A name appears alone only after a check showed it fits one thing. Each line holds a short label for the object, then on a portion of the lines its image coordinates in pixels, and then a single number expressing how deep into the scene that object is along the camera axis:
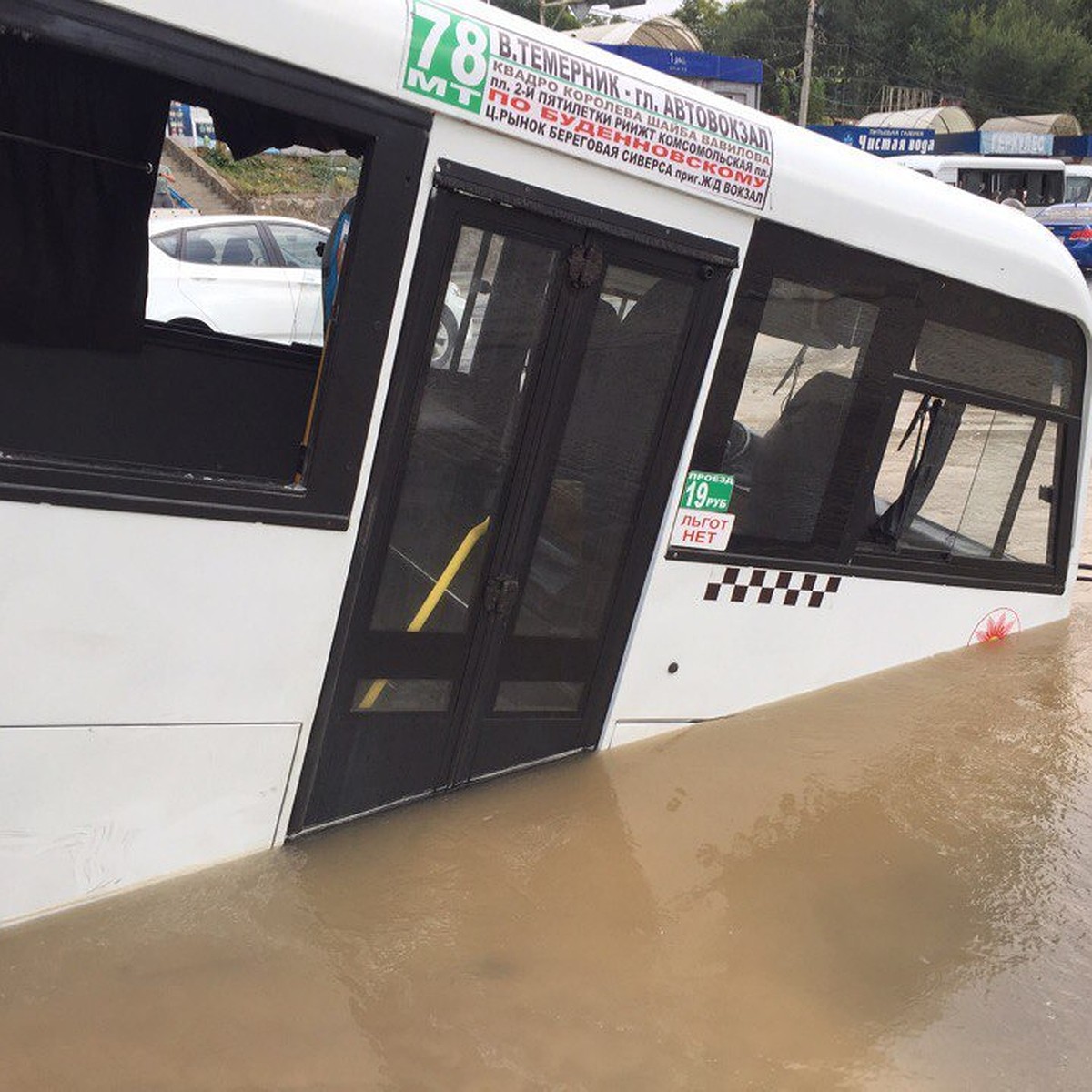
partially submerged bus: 3.12
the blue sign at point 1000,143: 38.84
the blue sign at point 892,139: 39.84
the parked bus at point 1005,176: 29.17
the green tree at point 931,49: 49.59
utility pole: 36.47
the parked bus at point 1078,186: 30.14
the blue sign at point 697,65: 38.69
